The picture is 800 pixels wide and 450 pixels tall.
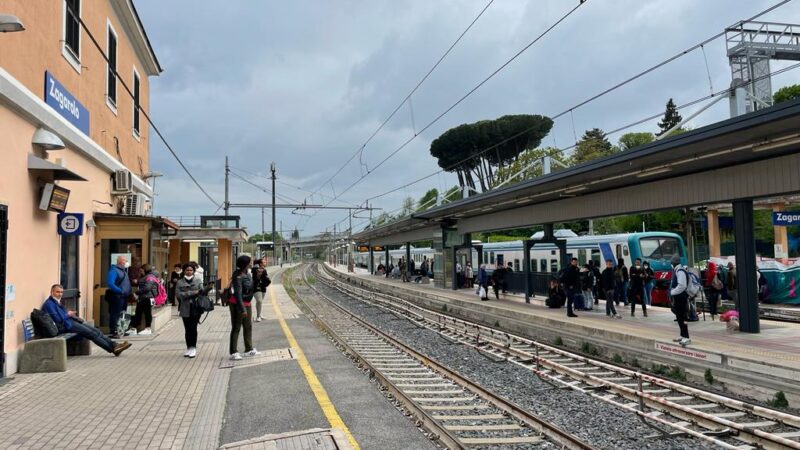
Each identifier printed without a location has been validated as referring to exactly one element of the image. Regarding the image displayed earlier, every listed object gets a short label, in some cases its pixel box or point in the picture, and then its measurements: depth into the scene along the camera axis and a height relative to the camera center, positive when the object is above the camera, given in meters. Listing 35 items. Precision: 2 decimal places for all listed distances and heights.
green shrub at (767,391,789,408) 7.70 -2.12
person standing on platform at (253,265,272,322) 14.38 -0.56
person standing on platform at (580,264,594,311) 16.86 -1.14
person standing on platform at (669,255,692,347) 10.46 -0.93
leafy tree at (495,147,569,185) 46.26 +7.23
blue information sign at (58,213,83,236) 10.27 +0.69
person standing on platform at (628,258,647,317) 15.04 -0.87
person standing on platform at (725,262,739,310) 15.47 -0.93
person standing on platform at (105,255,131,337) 11.52 -0.60
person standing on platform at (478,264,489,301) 20.81 -1.04
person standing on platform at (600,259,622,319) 15.00 -0.97
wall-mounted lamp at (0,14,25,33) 6.82 +2.87
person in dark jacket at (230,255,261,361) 9.38 -0.71
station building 8.20 +1.86
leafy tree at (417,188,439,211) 86.07 +8.80
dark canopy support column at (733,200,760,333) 11.21 -0.42
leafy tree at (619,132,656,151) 49.38 +9.66
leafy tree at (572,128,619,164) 46.50 +8.25
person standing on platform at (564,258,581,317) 15.08 -0.82
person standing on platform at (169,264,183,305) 15.13 -0.44
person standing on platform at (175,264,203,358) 9.52 -0.71
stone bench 8.20 -1.31
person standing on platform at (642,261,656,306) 16.09 -1.09
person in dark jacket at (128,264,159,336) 12.30 -0.80
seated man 9.06 -0.99
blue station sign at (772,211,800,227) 19.91 +0.88
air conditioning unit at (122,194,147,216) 15.48 +1.50
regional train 20.95 -0.10
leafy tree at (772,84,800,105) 43.84 +11.76
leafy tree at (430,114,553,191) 59.50 +12.13
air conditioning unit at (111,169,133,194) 14.64 +2.01
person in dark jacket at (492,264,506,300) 21.56 -1.03
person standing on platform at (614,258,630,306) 16.50 -1.06
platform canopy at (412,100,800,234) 9.38 +1.64
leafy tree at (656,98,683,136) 65.92 +15.12
